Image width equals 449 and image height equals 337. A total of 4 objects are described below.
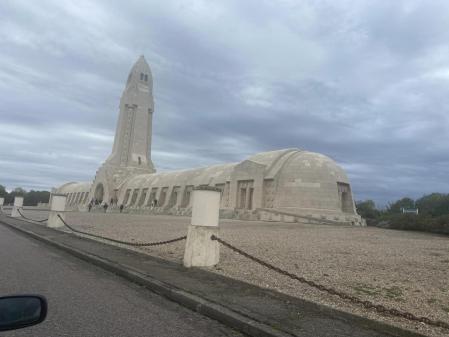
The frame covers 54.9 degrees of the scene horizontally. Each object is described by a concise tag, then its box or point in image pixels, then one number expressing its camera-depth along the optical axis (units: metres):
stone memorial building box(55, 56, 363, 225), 37.39
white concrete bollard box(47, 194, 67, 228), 20.16
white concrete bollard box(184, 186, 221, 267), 8.98
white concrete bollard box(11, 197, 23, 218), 30.57
